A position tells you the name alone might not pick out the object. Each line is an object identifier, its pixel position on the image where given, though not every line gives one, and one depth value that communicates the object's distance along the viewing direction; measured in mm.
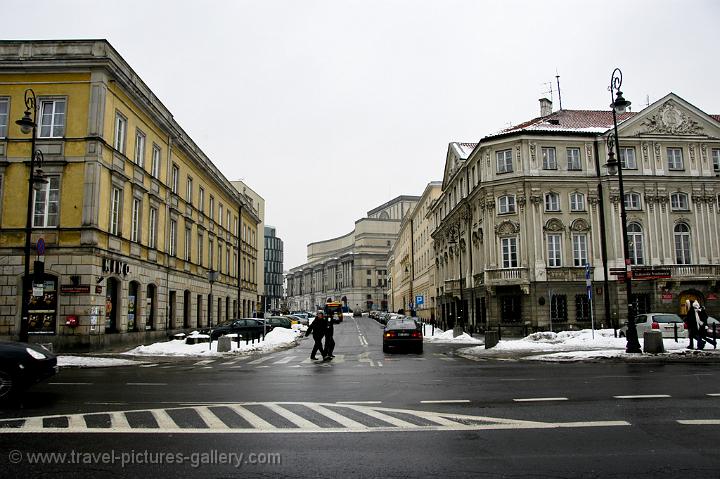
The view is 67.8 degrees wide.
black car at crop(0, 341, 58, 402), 9898
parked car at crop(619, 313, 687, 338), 26281
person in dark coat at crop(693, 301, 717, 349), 20656
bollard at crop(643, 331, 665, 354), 20047
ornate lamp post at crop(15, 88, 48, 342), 18844
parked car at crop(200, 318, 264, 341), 34709
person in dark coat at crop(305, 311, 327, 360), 20359
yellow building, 25391
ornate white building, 39969
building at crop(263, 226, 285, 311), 171375
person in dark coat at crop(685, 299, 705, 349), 20375
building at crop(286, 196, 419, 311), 167375
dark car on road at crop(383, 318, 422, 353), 25328
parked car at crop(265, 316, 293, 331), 47828
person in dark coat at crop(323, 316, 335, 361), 20719
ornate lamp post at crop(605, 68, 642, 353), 20094
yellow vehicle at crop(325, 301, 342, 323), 87250
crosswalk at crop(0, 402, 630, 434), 7477
